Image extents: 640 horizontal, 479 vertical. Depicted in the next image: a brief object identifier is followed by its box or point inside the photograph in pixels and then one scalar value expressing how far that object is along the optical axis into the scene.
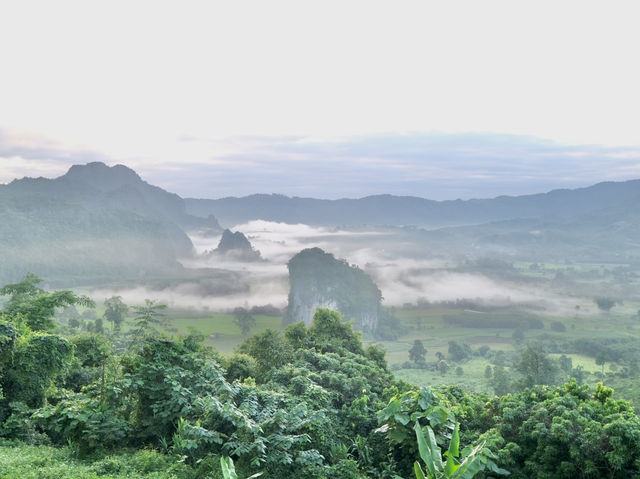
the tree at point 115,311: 61.75
